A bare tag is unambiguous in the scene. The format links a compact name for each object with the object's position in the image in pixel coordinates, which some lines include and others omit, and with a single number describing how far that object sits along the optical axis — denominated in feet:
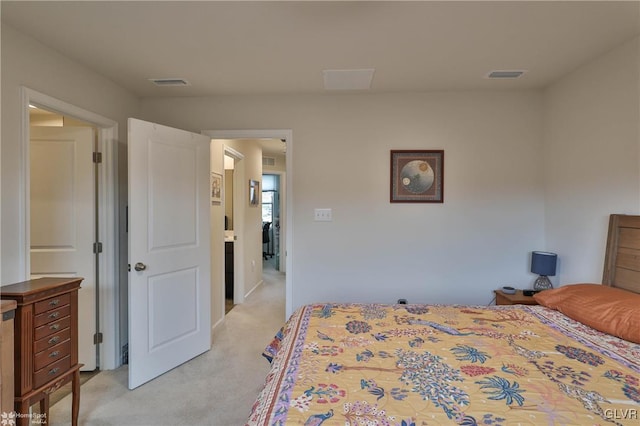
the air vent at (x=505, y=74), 8.27
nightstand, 8.40
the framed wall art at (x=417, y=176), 9.82
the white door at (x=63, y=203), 8.08
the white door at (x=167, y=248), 7.87
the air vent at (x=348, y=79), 8.28
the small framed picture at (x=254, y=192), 15.87
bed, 3.34
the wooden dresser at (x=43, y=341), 5.15
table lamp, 8.70
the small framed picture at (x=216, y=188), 11.35
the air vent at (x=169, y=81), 8.71
